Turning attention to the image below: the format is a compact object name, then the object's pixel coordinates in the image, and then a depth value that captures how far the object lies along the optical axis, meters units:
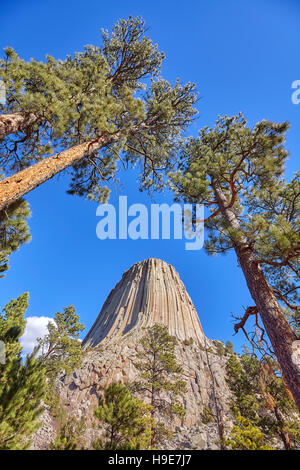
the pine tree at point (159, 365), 11.57
